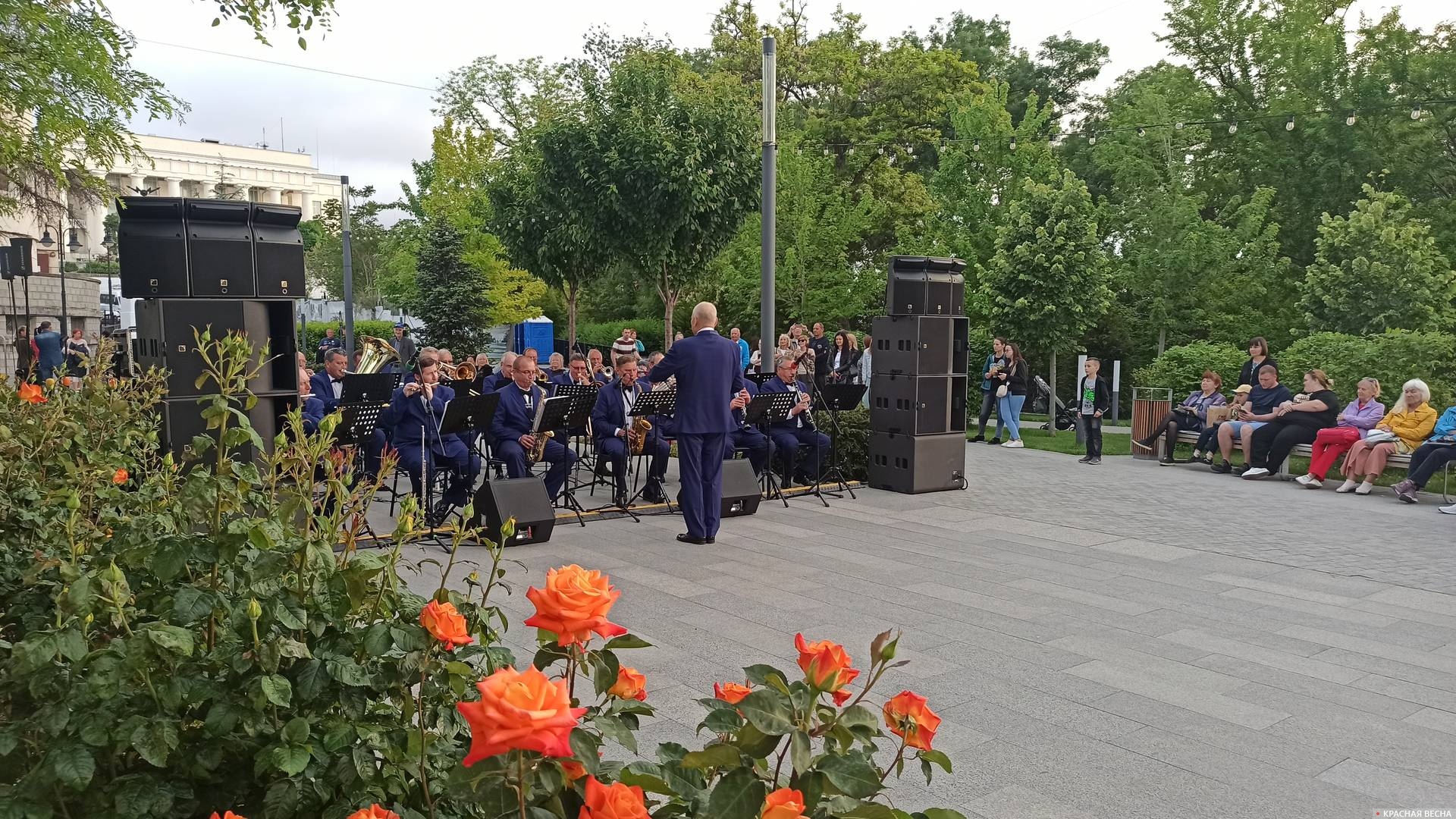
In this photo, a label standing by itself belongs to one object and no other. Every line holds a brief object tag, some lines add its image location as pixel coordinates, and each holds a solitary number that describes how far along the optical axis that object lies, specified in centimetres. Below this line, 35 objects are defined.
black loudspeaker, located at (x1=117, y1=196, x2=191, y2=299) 760
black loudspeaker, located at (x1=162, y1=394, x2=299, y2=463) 773
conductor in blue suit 867
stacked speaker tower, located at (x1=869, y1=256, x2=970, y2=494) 1141
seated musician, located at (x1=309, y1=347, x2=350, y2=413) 1081
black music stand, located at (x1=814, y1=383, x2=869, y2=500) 1141
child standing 1445
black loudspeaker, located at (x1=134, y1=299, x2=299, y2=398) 776
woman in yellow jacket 1165
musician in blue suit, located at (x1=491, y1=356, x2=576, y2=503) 944
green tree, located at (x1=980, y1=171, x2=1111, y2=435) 1825
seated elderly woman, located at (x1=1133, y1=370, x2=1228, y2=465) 1405
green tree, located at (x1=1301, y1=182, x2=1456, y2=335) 1962
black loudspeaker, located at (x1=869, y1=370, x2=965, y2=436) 1139
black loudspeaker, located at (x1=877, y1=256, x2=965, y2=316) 1154
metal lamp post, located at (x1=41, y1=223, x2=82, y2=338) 2495
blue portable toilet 3194
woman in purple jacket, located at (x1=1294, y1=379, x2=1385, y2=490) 1214
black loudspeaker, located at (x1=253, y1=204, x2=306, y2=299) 816
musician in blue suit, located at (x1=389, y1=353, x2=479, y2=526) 927
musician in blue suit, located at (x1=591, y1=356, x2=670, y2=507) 1059
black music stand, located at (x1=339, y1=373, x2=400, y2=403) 1134
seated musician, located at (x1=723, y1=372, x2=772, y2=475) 1102
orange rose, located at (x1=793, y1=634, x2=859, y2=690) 155
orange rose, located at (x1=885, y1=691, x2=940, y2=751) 169
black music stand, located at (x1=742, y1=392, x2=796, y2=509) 1033
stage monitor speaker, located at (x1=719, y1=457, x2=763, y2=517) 995
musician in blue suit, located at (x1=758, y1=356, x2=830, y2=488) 1135
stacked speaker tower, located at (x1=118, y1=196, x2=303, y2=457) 767
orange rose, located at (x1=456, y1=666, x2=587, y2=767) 119
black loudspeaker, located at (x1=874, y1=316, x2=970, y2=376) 1143
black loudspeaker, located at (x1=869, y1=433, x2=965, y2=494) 1138
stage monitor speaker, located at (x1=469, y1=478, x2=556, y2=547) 824
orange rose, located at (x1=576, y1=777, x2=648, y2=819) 131
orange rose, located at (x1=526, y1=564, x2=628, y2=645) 155
